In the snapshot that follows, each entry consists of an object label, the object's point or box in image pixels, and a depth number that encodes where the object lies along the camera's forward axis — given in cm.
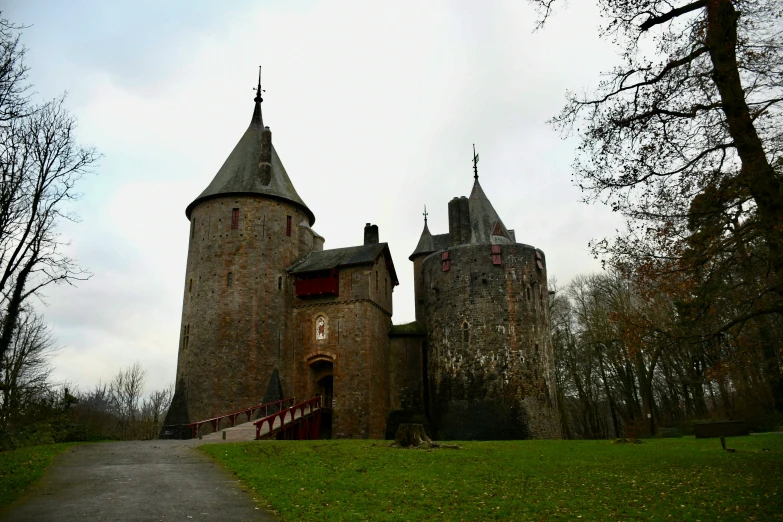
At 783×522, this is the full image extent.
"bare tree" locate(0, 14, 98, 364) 1422
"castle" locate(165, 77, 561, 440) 2847
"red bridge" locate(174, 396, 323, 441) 2224
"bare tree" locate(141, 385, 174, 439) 4222
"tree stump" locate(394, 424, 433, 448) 1883
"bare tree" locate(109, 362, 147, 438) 5409
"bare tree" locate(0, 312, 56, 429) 2047
